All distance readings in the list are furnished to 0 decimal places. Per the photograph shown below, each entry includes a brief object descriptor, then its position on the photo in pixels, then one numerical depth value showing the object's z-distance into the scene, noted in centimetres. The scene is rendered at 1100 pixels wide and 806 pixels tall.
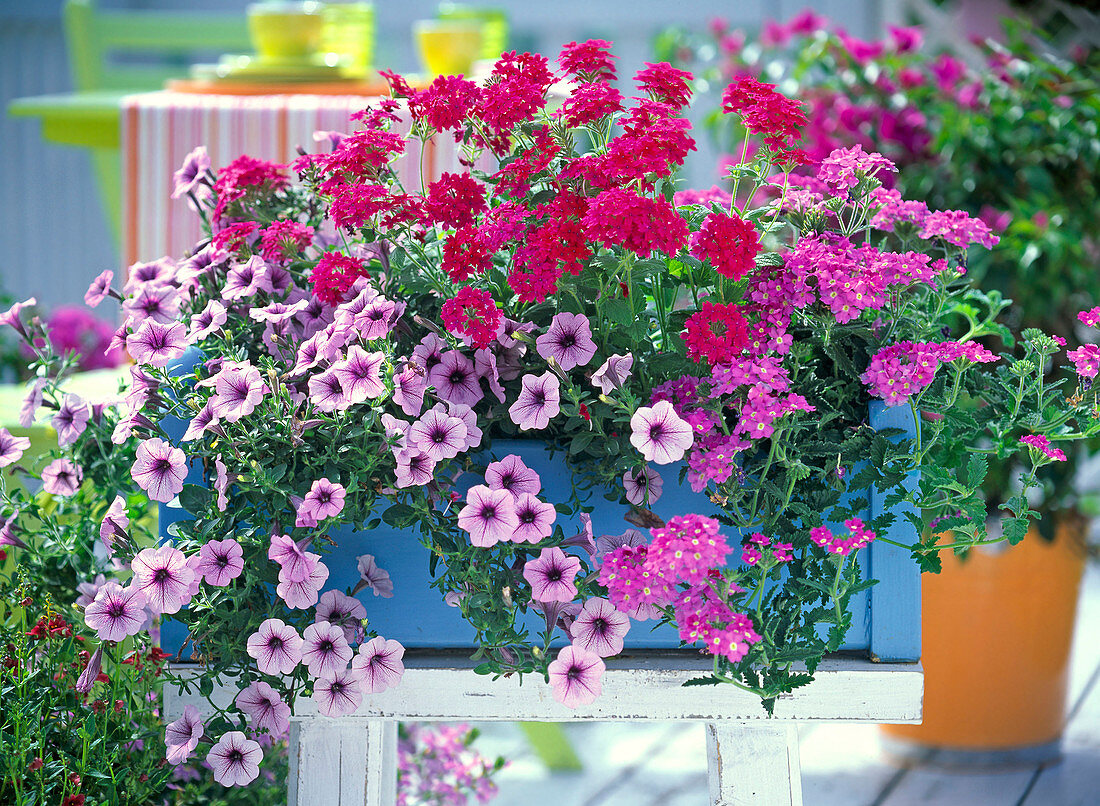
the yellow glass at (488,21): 479
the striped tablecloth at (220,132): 430
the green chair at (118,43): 521
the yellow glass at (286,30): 463
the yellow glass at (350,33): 525
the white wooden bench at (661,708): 317
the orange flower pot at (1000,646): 440
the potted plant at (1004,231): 435
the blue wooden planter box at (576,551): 317
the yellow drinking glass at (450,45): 455
